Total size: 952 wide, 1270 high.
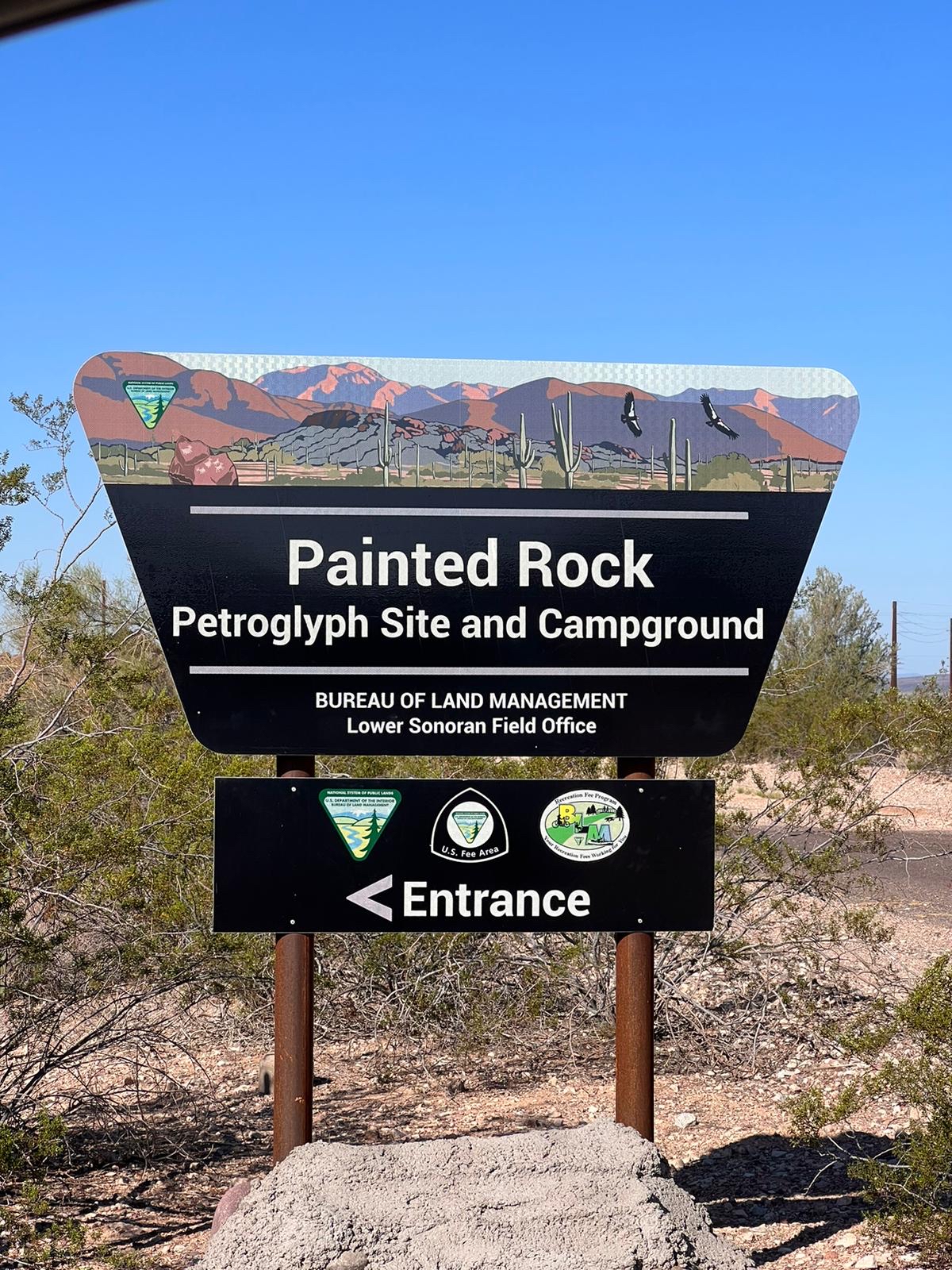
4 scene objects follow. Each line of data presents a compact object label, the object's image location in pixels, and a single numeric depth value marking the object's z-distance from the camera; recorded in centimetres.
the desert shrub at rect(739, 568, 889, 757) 2670
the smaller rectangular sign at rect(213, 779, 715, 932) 421
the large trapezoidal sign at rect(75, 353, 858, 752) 422
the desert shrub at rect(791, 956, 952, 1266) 460
